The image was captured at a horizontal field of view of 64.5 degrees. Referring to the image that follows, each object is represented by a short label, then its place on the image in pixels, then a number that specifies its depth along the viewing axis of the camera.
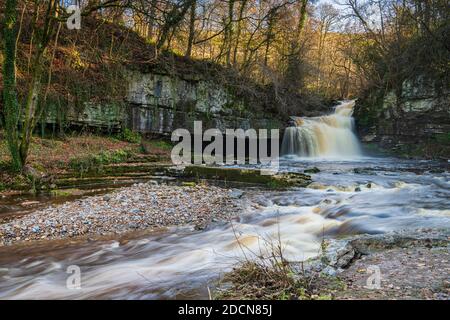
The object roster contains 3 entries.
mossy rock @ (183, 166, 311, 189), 10.97
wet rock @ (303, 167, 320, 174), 13.59
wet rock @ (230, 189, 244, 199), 9.22
